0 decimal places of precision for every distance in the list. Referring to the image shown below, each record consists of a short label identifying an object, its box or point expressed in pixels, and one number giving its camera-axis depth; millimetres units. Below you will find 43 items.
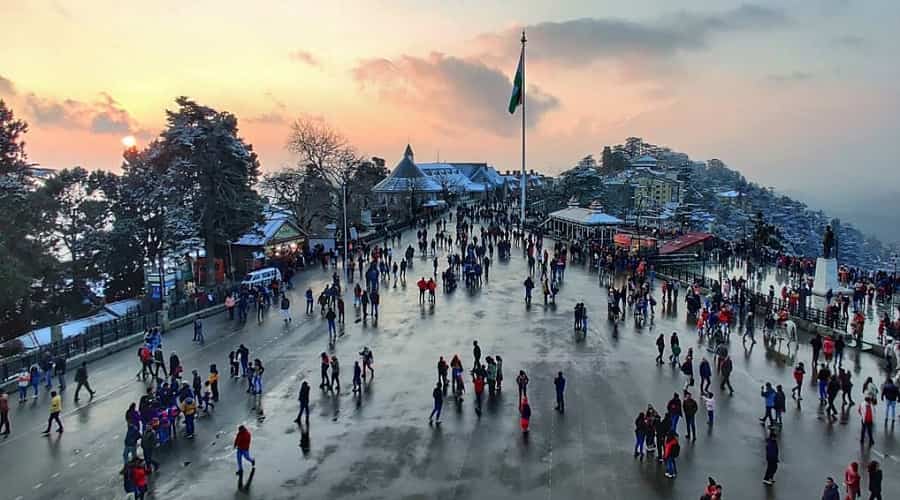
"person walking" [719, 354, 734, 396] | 18188
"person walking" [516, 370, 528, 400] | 16875
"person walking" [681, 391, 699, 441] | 14781
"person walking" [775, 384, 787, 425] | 15414
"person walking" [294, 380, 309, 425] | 16078
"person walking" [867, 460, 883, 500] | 11609
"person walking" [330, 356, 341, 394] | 18469
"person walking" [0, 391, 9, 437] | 16234
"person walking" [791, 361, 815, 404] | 17422
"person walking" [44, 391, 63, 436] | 16156
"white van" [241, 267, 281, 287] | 33562
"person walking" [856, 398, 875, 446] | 14758
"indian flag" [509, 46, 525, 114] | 57719
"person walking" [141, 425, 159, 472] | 13602
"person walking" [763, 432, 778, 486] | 12523
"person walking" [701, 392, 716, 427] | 15758
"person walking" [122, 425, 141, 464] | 13781
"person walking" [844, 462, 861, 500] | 11523
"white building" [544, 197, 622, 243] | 49406
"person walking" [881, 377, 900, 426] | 15414
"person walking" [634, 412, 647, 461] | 13914
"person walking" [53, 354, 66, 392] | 19344
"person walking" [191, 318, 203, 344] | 24575
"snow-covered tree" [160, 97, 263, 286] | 37531
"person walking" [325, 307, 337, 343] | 23559
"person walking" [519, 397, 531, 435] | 15359
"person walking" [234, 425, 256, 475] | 13320
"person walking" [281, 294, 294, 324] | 26766
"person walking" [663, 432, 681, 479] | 12953
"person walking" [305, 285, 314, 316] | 28841
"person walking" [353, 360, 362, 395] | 18125
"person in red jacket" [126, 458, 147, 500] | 12234
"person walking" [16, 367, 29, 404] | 18609
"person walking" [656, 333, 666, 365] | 20484
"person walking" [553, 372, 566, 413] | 16672
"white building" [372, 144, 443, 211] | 90875
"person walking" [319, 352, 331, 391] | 18609
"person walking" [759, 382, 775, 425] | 15461
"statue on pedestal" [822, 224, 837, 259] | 28266
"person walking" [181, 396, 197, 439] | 15688
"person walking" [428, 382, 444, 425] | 16000
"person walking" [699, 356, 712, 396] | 17281
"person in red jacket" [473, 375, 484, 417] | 17328
